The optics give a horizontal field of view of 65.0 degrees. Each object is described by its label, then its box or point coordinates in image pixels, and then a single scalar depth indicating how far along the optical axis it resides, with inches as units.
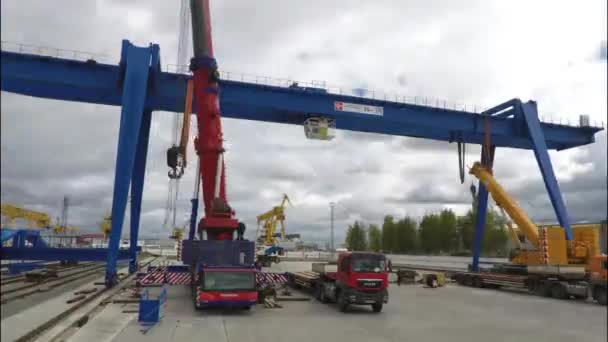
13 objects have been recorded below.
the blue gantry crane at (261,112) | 853.8
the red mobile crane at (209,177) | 780.0
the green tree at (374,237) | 4053.2
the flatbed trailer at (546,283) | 855.7
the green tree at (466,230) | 2893.7
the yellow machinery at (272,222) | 2736.2
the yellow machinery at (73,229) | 2933.3
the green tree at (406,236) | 3762.3
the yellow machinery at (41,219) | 1910.1
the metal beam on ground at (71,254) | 858.1
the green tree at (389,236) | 3932.1
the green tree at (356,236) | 3960.1
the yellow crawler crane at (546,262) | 852.6
